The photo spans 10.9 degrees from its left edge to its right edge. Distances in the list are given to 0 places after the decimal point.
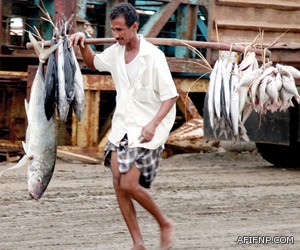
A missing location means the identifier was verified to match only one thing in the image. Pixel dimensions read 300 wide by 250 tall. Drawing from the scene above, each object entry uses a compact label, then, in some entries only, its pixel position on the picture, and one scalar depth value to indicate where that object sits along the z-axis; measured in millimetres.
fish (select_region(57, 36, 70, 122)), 10558
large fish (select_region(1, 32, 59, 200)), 10491
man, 10412
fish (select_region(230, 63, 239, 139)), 12122
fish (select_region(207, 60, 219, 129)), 12347
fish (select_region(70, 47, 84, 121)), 10790
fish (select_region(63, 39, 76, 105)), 10656
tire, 20115
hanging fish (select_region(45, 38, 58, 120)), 10540
